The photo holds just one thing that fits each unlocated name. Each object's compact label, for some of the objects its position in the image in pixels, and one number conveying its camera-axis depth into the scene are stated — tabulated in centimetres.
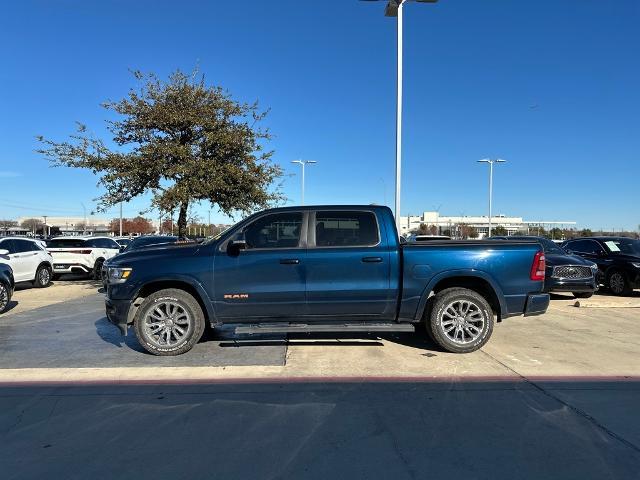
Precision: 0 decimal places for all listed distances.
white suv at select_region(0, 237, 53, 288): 1441
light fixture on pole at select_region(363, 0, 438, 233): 1370
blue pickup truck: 664
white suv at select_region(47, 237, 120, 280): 1750
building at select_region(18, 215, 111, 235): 12489
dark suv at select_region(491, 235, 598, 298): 1145
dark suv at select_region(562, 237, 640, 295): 1312
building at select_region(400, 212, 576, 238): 9544
